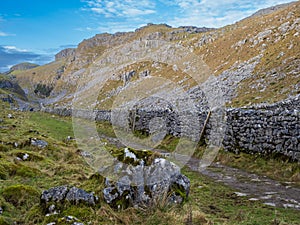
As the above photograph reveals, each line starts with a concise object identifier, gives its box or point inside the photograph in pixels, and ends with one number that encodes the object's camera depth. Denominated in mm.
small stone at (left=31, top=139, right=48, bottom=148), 17303
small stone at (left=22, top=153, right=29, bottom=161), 13812
